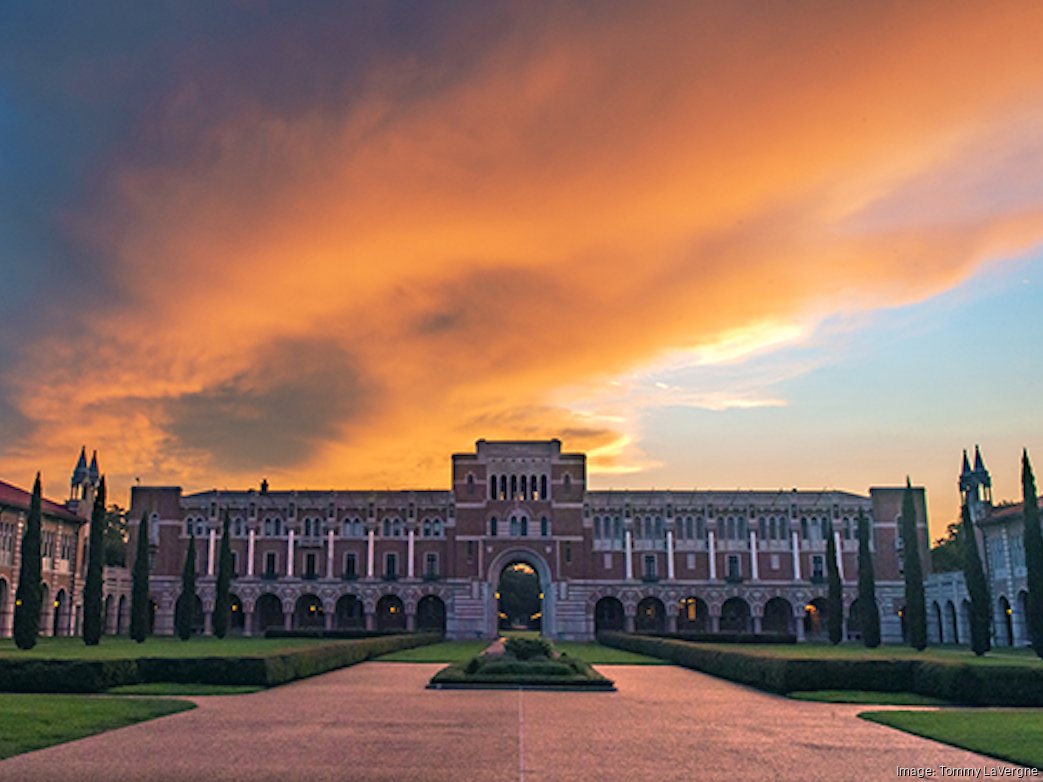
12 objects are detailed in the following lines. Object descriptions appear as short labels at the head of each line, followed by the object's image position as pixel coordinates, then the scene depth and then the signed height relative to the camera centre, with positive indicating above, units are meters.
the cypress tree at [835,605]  59.84 -2.00
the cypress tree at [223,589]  61.66 -0.75
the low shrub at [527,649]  29.03 -2.26
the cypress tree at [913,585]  51.28 -0.68
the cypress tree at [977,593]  45.69 -1.04
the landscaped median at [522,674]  26.20 -2.79
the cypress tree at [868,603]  55.25 -1.75
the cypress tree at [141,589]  53.62 -0.64
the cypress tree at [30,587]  44.78 -0.42
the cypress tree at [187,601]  58.98 -1.46
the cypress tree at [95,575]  48.81 +0.18
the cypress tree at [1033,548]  42.53 +1.07
